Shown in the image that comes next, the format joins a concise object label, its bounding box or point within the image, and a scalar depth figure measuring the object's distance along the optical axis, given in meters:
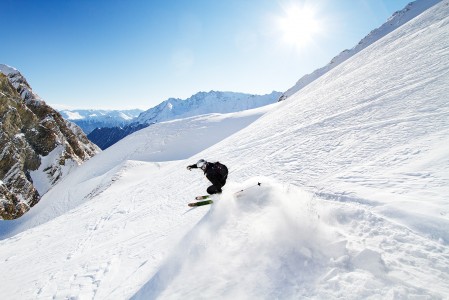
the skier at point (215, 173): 7.22
